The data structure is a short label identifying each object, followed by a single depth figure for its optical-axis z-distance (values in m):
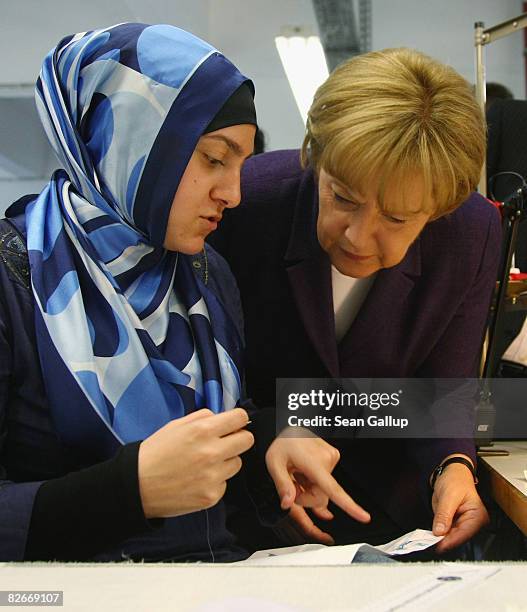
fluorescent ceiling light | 3.61
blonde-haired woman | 1.07
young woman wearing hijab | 0.87
